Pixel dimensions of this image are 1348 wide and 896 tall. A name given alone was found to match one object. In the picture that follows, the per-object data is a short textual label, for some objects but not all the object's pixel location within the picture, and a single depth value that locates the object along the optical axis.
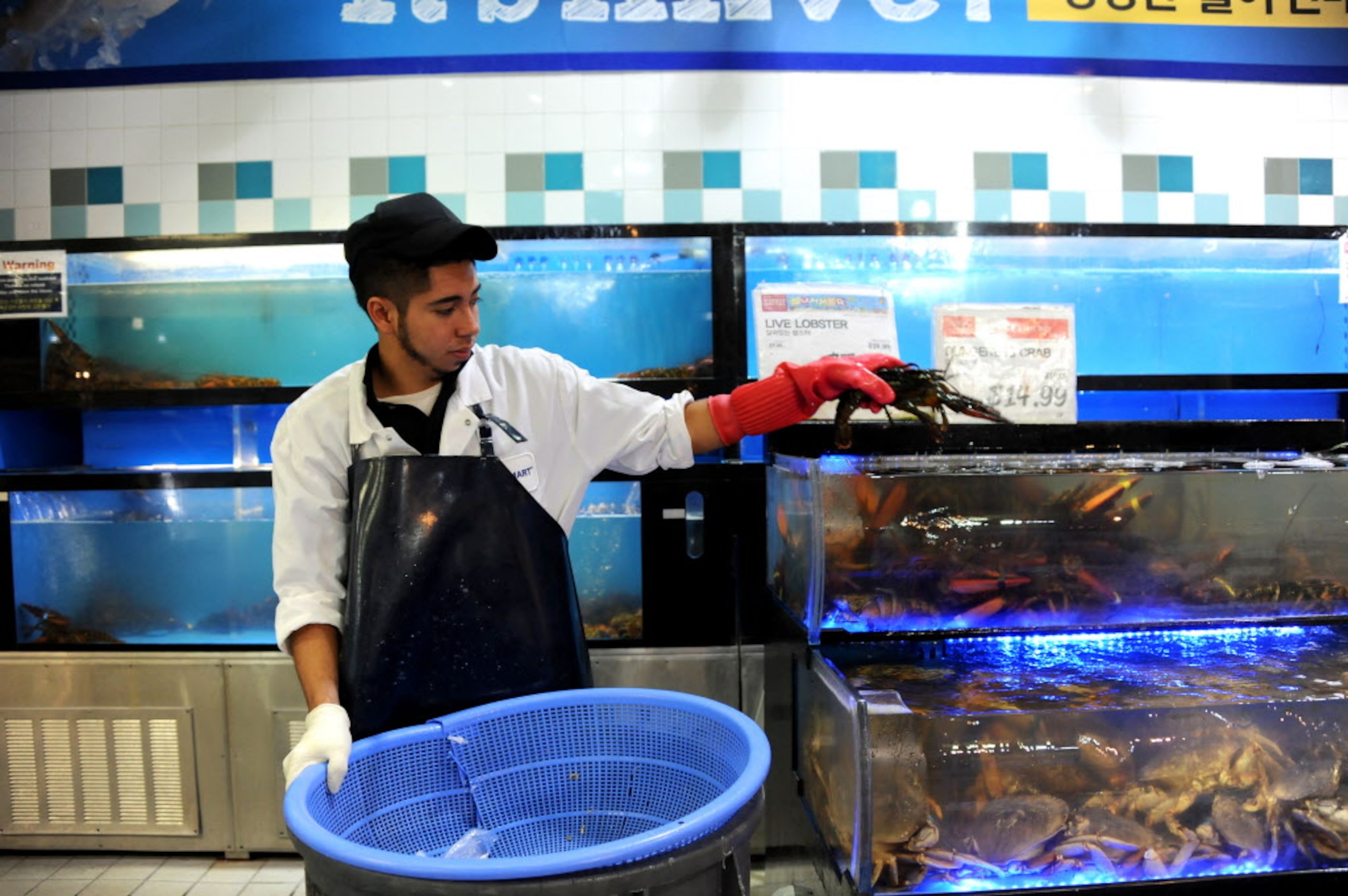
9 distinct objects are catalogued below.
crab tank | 1.55
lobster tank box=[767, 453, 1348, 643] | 1.73
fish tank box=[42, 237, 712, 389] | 2.88
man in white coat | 1.59
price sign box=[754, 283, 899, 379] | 2.49
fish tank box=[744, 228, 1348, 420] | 2.92
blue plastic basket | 1.32
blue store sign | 3.12
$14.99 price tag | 2.38
